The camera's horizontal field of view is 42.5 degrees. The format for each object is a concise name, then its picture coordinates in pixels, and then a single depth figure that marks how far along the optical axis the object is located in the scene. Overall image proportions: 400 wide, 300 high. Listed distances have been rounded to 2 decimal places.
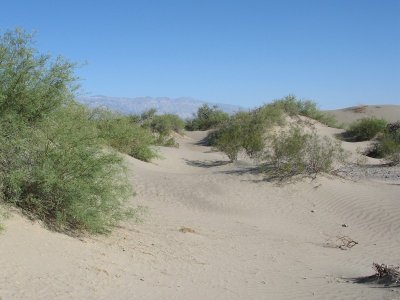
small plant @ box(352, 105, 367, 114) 62.44
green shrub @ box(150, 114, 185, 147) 36.05
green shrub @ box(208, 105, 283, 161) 22.75
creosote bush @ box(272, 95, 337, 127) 37.16
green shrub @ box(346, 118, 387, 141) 36.38
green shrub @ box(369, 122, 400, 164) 25.68
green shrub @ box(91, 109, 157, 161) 20.84
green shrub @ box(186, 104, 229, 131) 44.88
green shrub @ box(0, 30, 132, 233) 8.74
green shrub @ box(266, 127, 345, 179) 18.95
